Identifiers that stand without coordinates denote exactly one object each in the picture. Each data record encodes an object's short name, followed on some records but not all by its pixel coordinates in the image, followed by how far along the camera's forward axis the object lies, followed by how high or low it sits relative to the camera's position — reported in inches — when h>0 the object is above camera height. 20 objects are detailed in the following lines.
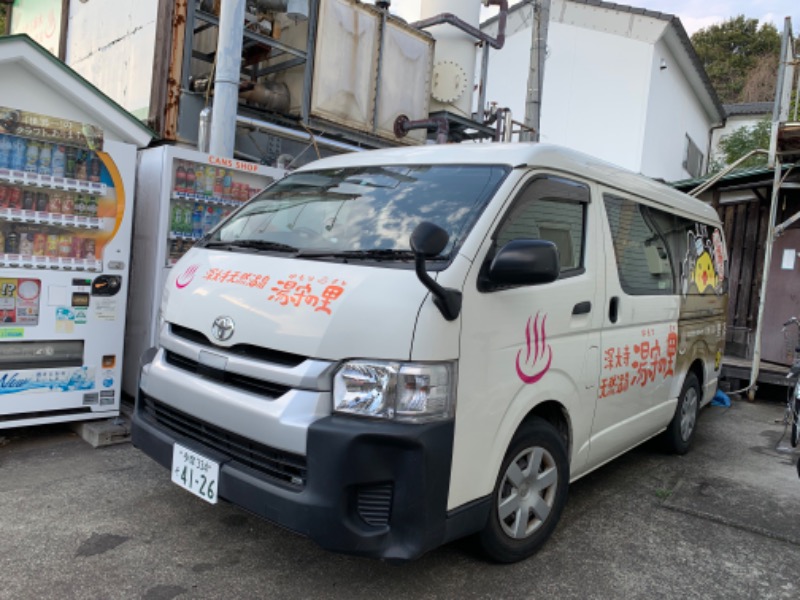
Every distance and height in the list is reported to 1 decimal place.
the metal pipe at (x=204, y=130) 246.8 +47.7
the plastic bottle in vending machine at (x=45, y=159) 163.5 +19.7
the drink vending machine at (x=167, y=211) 185.3 +10.3
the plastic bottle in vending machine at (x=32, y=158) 161.3 +19.4
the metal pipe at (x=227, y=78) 204.5 +58.7
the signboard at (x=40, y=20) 356.5 +132.5
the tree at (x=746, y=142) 662.5 +176.3
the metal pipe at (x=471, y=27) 362.9 +150.2
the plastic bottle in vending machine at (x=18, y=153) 159.2 +20.2
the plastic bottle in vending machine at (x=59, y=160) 165.9 +19.9
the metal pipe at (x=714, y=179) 270.8 +54.9
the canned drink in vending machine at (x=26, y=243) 163.9 -3.9
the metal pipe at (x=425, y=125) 338.0 +80.1
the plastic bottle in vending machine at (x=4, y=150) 157.6 +20.3
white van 91.4 -15.1
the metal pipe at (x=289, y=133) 273.4 +58.6
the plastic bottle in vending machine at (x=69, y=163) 167.6 +19.6
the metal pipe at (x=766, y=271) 270.0 +11.5
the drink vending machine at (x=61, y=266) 159.8 -9.6
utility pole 350.9 +121.3
